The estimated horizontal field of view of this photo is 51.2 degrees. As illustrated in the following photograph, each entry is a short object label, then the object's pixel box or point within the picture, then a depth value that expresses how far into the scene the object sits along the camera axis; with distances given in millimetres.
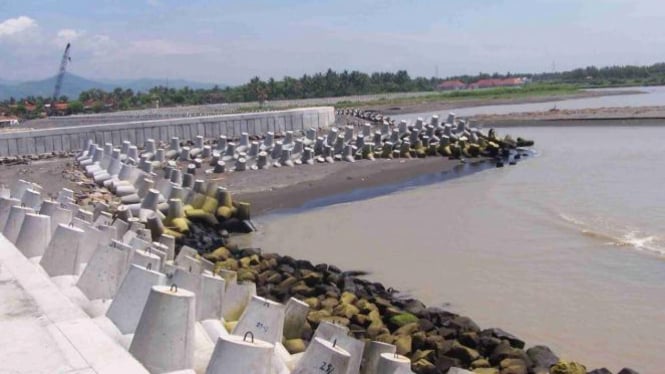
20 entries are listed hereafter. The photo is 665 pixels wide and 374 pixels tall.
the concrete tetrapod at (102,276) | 6293
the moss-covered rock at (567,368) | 6250
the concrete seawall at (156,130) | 21234
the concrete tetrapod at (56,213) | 8664
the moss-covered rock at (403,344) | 6562
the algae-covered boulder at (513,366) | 6341
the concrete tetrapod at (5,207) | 9012
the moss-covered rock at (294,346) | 5973
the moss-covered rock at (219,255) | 10298
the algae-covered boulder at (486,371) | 6261
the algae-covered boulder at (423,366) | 6006
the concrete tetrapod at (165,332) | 4711
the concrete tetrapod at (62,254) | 6879
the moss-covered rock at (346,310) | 7582
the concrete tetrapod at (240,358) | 4250
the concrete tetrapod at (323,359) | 4477
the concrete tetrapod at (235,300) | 6316
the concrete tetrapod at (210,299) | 5977
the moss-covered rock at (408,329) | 7137
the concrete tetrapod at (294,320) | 6270
